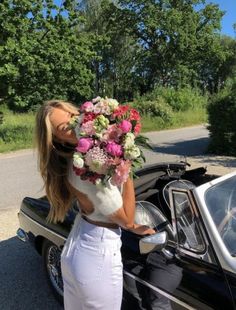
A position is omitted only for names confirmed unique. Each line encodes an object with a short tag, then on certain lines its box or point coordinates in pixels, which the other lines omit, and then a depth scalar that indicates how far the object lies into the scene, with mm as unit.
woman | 1350
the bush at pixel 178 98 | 18161
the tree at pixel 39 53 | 11088
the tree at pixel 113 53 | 27750
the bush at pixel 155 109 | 15154
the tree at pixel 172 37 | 27311
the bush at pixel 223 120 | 7312
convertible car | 1598
